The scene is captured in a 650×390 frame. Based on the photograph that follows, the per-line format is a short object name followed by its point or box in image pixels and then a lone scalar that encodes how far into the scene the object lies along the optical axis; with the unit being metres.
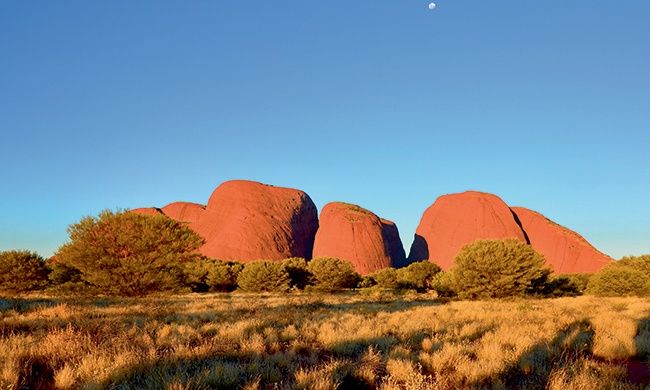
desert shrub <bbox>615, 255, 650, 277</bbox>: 37.25
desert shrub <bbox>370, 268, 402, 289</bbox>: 51.88
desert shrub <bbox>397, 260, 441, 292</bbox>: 50.29
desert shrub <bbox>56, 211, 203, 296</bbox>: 22.62
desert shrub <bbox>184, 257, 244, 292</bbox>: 47.19
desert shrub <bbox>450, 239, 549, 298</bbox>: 28.73
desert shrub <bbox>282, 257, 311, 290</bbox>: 49.54
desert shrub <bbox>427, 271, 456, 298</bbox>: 32.28
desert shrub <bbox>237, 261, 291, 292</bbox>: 42.94
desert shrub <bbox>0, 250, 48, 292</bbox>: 35.28
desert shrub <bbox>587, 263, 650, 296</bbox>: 33.50
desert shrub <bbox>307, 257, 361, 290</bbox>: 46.72
